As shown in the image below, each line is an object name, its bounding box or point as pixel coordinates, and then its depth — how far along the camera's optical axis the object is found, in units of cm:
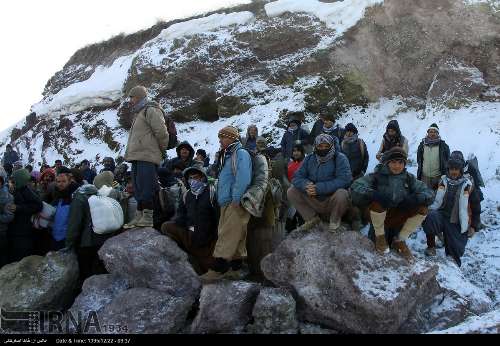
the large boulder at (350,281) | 497
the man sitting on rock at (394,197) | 534
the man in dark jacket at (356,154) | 848
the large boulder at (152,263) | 621
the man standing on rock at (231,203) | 574
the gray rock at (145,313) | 553
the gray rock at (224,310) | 534
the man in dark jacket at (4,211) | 691
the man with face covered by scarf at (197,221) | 626
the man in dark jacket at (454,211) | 670
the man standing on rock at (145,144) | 669
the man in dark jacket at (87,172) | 1200
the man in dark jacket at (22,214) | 698
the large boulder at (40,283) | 653
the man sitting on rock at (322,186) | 559
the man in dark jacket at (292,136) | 993
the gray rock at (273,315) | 520
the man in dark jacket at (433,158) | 823
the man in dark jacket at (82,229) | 697
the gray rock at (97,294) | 613
